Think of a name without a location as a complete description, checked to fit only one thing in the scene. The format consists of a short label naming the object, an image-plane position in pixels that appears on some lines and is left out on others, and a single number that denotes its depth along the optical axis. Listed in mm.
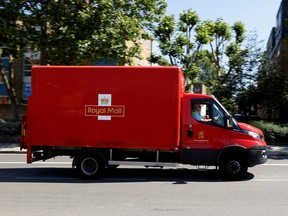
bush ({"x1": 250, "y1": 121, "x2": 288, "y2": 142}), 20891
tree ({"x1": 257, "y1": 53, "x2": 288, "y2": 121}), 24578
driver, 10562
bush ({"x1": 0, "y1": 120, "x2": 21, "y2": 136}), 21594
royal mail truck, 10391
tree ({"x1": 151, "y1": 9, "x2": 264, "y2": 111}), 26031
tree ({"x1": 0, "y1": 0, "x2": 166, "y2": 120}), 20328
